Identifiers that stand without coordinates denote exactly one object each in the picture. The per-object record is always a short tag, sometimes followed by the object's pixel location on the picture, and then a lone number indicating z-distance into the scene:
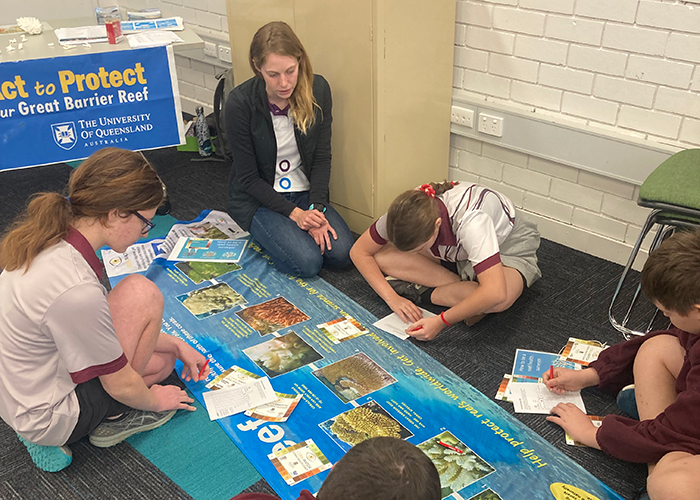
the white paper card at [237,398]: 2.05
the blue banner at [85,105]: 3.08
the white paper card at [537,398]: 2.05
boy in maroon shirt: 1.56
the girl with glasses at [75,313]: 1.55
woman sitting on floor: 2.79
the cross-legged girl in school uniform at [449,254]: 2.22
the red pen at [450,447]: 1.88
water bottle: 4.10
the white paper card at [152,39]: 3.28
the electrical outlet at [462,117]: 3.14
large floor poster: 1.81
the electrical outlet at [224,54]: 4.34
